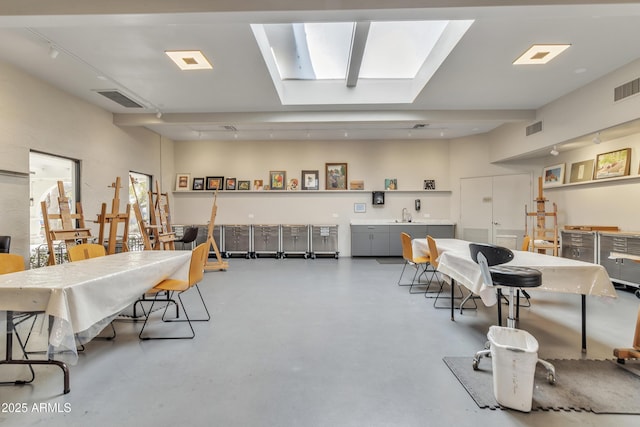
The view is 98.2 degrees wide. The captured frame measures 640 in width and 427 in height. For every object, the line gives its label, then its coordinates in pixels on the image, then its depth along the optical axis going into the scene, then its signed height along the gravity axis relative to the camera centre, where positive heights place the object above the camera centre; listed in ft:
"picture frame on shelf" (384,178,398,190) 27.94 +2.80
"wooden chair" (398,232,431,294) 14.48 -2.44
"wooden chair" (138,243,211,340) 9.65 -2.54
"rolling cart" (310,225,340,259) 26.79 -3.03
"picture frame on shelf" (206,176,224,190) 28.02 +3.08
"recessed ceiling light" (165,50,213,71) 12.35 +7.14
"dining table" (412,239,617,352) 7.83 -1.98
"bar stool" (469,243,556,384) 7.09 -1.65
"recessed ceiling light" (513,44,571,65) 11.96 +7.12
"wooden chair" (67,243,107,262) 10.31 -1.54
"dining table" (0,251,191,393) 6.10 -2.04
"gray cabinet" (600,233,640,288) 14.60 -2.67
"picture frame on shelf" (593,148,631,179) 16.37 +2.93
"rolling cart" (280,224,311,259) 26.78 -2.82
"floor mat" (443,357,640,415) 6.07 -4.26
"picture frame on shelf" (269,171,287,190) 28.07 +3.25
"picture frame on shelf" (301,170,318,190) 28.09 +3.24
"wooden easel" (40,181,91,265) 11.40 -0.74
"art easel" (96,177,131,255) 14.11 -0.48
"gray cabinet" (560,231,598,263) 16.88 -2.20
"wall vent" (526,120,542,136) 19.15 +5.89
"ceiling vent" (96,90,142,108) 16.30 +7.10
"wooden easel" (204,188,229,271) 20.22 -4.04
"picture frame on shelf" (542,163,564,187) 21.29 +2.84
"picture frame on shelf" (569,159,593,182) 18.89 +2.80
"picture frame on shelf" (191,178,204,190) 28.22 +2.89
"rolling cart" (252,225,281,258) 26.86 -2.61
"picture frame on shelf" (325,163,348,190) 28.04 +3.64
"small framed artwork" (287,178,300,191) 28.07 +2.84
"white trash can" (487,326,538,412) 5.76 -3.50
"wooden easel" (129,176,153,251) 15.19 -0.97
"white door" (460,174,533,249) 24.26 +0.50
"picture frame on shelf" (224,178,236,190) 28.12 +2.87
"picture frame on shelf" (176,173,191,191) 28.30 +3.11
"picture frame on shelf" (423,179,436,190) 27.98 +2.78
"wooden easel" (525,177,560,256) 19.13 -1.09
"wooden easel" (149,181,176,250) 16.31 -0.64
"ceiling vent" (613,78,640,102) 12.76 +5.79
